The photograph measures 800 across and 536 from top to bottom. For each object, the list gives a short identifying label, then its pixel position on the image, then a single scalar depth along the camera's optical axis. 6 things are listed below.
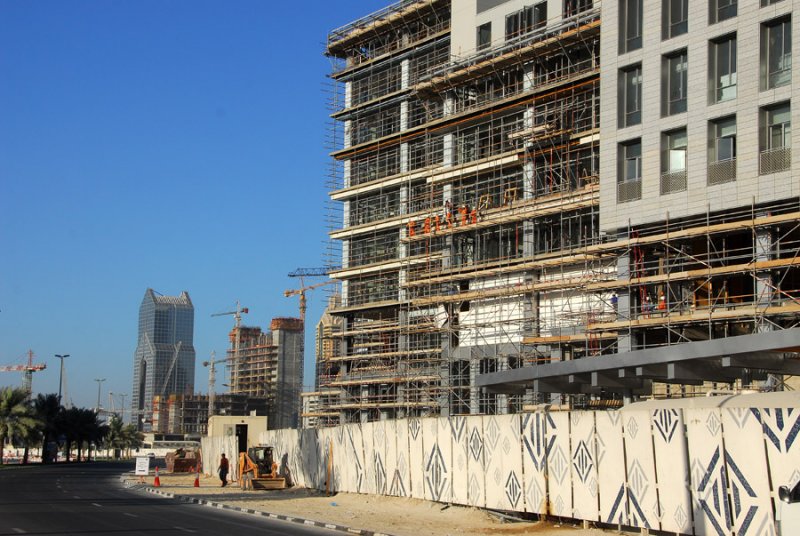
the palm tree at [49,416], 105.69
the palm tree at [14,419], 88.69
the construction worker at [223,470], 50.35
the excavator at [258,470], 46.22
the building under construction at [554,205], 38.25
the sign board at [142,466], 61.56
